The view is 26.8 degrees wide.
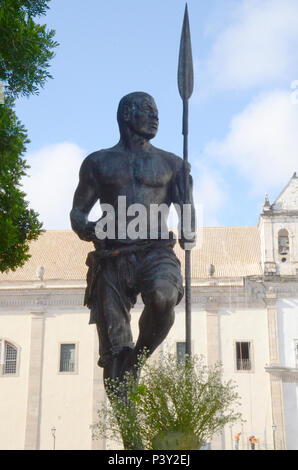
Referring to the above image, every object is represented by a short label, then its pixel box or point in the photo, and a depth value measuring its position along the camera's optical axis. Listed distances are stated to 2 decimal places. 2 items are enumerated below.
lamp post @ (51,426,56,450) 28.77
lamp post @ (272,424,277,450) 27.83
